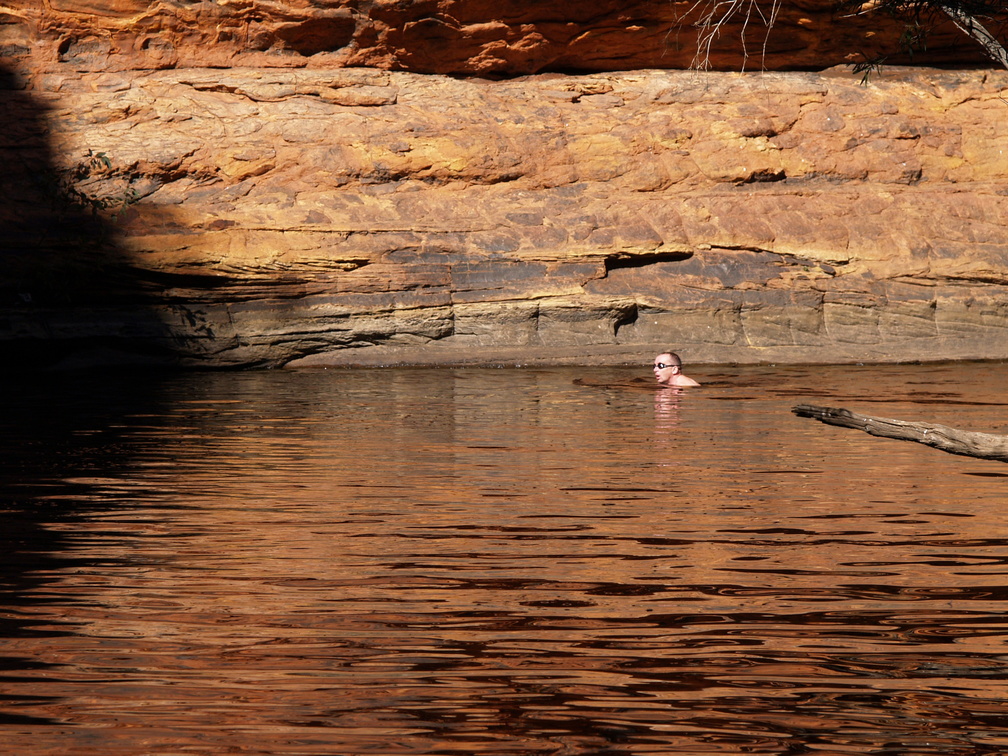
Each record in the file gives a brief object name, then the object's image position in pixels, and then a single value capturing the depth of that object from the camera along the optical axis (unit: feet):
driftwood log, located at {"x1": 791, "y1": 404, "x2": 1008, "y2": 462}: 42.14
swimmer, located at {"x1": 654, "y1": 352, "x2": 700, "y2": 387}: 81.51
